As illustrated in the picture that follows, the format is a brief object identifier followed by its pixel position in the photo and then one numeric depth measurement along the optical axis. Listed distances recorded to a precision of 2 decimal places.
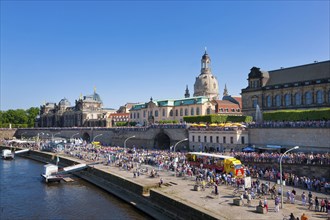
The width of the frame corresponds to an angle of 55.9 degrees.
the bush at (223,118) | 68.06
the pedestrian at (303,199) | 25.22
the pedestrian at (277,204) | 23.38
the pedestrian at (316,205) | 23.99
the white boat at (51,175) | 46.16
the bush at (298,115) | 49.82
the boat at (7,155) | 76.69
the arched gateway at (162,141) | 71.56
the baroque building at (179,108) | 88.56
